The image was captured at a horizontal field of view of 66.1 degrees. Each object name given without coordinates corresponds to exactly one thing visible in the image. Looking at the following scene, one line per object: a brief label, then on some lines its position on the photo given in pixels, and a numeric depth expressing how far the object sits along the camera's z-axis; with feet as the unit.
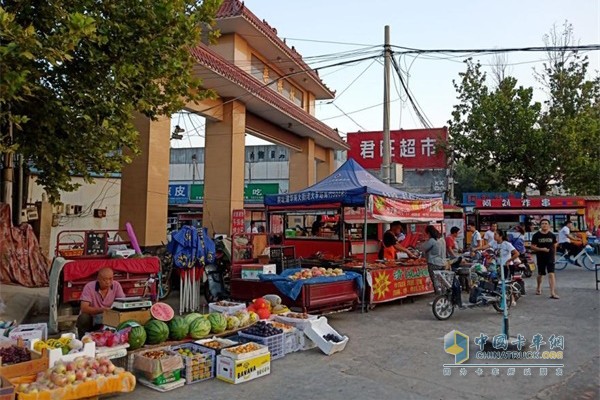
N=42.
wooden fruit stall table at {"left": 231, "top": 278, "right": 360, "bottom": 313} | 25.46
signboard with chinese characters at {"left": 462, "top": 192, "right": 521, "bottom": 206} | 74.90
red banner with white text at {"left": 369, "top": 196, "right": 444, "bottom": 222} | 30.35
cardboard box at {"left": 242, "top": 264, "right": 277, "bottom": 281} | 27.68
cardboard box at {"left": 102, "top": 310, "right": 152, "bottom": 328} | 18.28
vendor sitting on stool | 19.76
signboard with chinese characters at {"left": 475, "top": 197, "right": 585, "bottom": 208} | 70.28
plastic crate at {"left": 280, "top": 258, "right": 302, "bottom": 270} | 34.32
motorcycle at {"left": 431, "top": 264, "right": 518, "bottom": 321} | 26.84
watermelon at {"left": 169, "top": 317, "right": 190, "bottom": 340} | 18.56
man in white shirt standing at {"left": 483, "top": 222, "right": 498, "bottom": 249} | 49.33
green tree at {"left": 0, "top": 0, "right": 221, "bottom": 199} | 20.02
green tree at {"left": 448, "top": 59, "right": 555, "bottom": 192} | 69.10
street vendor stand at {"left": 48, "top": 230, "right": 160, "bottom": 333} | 22.77
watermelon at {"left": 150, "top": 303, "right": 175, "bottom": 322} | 18.97
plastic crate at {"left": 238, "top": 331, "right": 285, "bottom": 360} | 18.85
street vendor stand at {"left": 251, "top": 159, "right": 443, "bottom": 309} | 30.35
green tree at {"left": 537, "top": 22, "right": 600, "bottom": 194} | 66.20
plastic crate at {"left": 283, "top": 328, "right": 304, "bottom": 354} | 19.93
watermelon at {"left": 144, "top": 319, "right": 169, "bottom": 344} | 17.81
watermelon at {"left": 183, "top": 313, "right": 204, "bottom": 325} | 19.33
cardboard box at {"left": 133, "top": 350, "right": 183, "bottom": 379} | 15.66
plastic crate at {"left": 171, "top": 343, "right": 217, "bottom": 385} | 16.26
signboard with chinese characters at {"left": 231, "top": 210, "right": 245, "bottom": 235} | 44.47
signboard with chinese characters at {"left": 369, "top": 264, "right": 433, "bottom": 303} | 29.58
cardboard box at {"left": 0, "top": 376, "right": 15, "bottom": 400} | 12.58
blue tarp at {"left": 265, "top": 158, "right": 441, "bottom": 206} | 31.24
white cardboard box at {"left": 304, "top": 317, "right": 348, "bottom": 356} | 19.90
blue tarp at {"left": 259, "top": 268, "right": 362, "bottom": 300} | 25.45
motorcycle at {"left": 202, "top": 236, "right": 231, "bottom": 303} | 31.32
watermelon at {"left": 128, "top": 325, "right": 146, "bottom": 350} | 16.98
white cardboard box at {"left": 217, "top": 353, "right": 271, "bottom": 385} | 16.17
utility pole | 43.39
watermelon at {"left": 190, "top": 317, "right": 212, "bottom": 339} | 18.92
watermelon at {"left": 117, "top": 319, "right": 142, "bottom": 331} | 17.58
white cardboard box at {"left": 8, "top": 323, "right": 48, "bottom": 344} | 17.22
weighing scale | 18.54
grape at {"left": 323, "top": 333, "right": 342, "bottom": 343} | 20.38
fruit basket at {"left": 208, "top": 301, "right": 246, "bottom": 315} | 22.34
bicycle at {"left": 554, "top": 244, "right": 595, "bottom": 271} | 52.80
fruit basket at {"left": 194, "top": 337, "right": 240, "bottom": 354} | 17.76
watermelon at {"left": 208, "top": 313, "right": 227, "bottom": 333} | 19.63
